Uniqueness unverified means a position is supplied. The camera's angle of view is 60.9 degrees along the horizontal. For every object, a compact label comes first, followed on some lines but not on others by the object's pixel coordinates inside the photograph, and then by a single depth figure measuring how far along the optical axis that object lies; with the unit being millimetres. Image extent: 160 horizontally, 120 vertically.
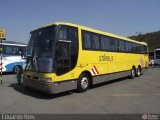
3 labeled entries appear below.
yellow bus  5669
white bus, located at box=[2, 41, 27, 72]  12566
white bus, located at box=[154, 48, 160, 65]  24540
